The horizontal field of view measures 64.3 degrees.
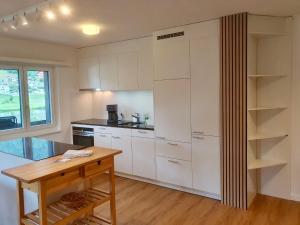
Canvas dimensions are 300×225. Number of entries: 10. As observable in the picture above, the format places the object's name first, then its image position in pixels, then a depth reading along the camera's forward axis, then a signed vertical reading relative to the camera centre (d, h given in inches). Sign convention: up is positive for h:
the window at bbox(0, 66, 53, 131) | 151.5 +2.6
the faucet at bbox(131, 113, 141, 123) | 172.2 -13.1
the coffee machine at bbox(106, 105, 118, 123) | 179.6 -9.9
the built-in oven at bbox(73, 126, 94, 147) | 177.5 -26.8
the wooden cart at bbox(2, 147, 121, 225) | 71.2 -26.3
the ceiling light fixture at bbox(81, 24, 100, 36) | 126.3 +38.4
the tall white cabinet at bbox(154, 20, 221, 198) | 123.6 -4.2
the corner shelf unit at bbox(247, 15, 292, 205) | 119.3 -4.4
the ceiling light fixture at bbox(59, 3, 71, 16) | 84.4 +33.6
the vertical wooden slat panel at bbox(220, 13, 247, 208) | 112.9 -4.6
